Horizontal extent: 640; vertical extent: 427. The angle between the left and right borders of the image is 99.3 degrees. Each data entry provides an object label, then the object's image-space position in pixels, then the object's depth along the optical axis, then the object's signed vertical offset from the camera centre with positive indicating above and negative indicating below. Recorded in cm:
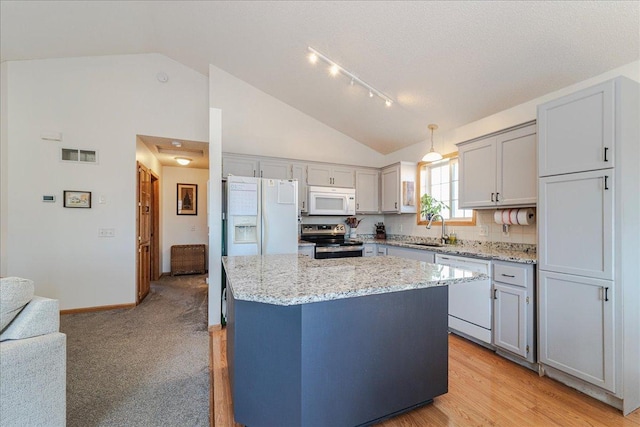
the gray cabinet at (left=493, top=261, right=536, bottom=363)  222 -82
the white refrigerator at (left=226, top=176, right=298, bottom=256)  317 -3
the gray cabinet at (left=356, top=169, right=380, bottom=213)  454 +38
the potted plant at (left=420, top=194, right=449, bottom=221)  375 +11
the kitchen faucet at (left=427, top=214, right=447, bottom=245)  364 -29
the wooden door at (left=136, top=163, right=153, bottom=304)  407 -28
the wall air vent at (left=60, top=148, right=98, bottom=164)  355 +77
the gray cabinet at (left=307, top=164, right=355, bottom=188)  429 +61
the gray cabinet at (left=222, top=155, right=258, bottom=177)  378 +67
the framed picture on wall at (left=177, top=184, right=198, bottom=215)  610 +32
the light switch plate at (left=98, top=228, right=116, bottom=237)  369 -26
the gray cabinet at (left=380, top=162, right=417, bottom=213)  415 +40
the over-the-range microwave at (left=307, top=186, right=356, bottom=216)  407 +19
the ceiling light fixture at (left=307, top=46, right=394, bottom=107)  302 +164
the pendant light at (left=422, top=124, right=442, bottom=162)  311 +65
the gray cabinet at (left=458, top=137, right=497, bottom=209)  285 +44
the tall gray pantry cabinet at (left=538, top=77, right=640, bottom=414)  176 -20
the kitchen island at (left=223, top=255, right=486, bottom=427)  135 -71
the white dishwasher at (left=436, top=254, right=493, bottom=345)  255 -90
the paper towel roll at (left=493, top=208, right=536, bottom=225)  265 -3
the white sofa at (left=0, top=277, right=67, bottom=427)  114 -65
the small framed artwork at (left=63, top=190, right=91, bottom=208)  354 +19
